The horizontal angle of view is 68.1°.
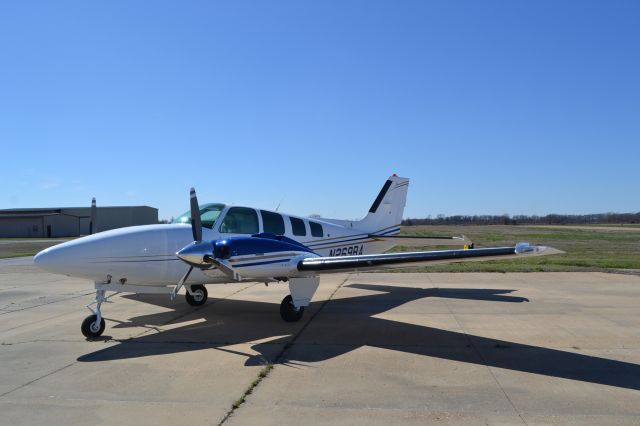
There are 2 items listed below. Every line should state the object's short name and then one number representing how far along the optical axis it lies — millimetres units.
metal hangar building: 67438
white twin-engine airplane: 8484
